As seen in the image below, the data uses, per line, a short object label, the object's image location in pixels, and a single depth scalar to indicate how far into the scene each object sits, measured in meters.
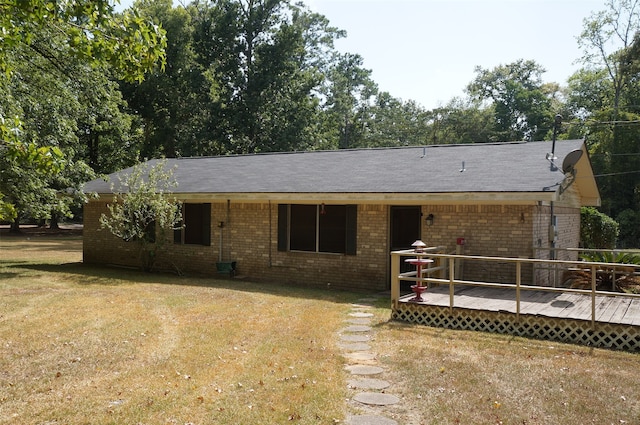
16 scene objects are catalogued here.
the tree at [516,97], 47.84
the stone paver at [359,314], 9.29
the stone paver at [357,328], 8.15
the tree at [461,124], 50.66
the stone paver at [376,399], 5.12
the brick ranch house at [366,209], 11.00
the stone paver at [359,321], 8.66
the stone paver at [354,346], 7.08
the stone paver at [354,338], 7.54
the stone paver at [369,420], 4.62
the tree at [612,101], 30.89
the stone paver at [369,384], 5.57
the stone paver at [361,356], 6.56
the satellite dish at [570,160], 10.93
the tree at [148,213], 13.88
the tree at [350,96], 52.00
